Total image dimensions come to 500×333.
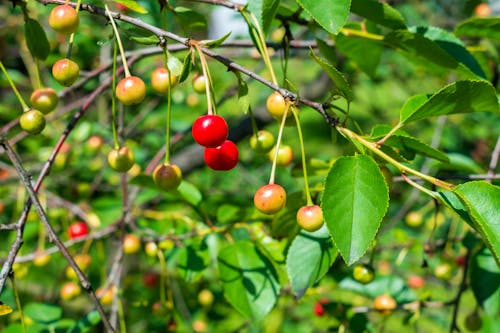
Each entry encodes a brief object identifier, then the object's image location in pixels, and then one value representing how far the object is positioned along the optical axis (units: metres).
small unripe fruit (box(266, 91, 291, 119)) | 0.50
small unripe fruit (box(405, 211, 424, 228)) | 0.90
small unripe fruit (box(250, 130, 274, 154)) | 0.54
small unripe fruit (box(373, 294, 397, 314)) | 0.70
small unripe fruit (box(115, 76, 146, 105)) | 0.49
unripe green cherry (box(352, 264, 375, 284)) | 0.62
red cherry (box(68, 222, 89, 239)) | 0.81
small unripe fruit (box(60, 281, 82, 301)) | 0.74
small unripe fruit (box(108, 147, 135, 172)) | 0.53
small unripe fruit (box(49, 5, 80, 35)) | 0.48
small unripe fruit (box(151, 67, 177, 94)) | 0.52
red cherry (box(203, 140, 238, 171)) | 0.50
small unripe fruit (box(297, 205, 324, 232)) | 0.49
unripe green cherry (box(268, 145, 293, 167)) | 0.55
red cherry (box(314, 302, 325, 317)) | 0.74
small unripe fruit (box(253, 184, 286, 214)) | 0.48
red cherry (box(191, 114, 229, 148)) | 0.47
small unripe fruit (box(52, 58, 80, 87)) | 0.50
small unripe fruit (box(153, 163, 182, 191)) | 0.52
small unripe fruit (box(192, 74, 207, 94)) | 0.59
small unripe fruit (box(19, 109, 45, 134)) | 0.53
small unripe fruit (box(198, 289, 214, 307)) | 0.82
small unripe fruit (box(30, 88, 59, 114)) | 0.54
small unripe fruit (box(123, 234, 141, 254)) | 0.70
